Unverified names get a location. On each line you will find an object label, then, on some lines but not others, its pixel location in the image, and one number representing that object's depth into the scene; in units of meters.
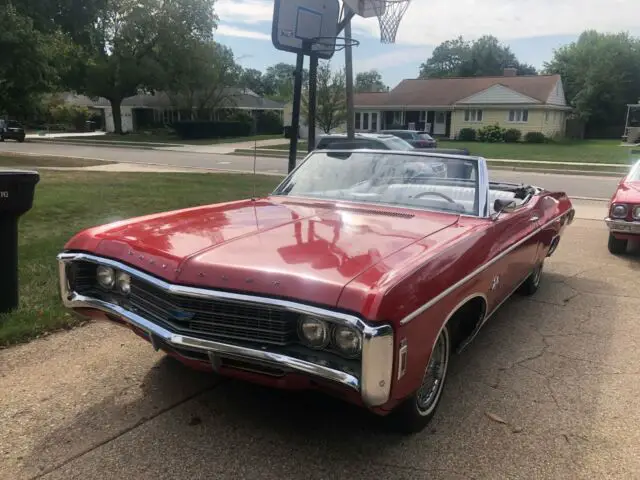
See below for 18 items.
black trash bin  4.04
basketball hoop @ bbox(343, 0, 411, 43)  9.07
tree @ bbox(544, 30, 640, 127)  51.44
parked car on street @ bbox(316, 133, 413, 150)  13.89
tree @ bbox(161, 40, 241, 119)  41.97
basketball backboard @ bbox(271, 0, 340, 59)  7.32
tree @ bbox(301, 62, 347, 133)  33.26
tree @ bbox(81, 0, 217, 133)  41.03
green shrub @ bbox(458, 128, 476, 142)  43.09
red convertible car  2.48
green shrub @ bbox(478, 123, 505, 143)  41.66
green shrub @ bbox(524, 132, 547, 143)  41.16
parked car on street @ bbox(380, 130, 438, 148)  26.42
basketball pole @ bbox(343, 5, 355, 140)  14.17
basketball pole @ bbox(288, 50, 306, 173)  6.69
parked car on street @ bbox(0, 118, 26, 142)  34.16
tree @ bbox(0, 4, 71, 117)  16.91
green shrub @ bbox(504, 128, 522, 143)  41.00
